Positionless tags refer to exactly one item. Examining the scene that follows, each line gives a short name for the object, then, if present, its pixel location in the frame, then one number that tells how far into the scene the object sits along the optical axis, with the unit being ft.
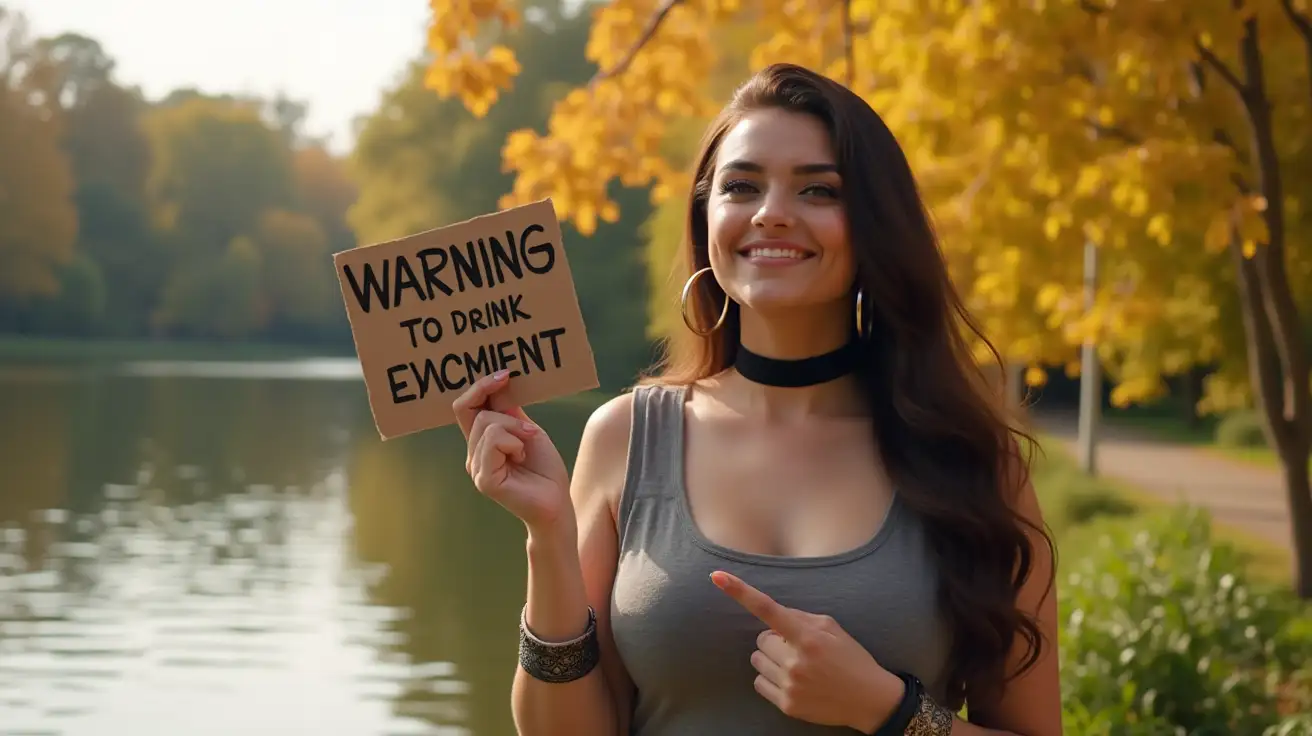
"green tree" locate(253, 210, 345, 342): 242.58
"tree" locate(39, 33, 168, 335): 230.07
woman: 8.58
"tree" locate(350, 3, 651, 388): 141.59
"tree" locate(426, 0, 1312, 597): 22.76
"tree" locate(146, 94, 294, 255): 242.78
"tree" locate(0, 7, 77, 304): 199.21
